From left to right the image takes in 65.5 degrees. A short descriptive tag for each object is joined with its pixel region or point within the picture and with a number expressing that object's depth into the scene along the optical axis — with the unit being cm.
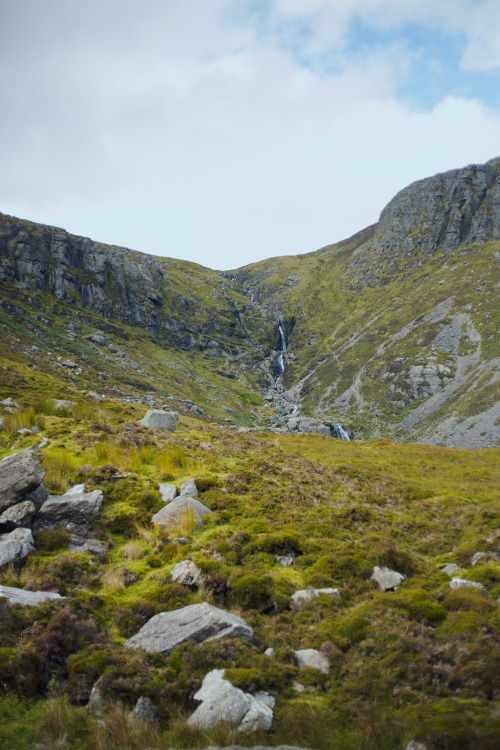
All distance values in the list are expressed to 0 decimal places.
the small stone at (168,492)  1727
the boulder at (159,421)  3241
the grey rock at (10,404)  2852
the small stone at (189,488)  1788
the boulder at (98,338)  12526
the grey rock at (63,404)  3027
